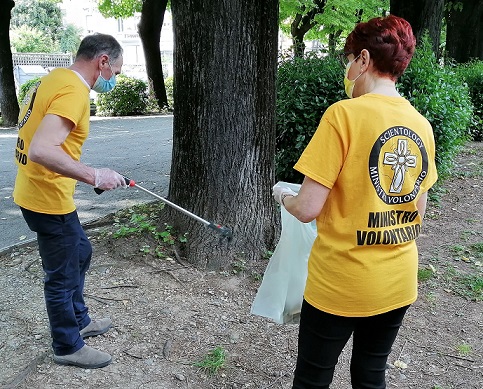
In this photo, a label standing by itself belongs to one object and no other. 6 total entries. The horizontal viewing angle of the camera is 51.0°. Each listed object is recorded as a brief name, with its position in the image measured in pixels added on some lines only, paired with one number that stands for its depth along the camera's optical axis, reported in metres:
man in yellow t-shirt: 2.36
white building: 41.65
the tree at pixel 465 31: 14.01
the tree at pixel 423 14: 8.27
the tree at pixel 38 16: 53.88
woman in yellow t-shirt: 1.77
